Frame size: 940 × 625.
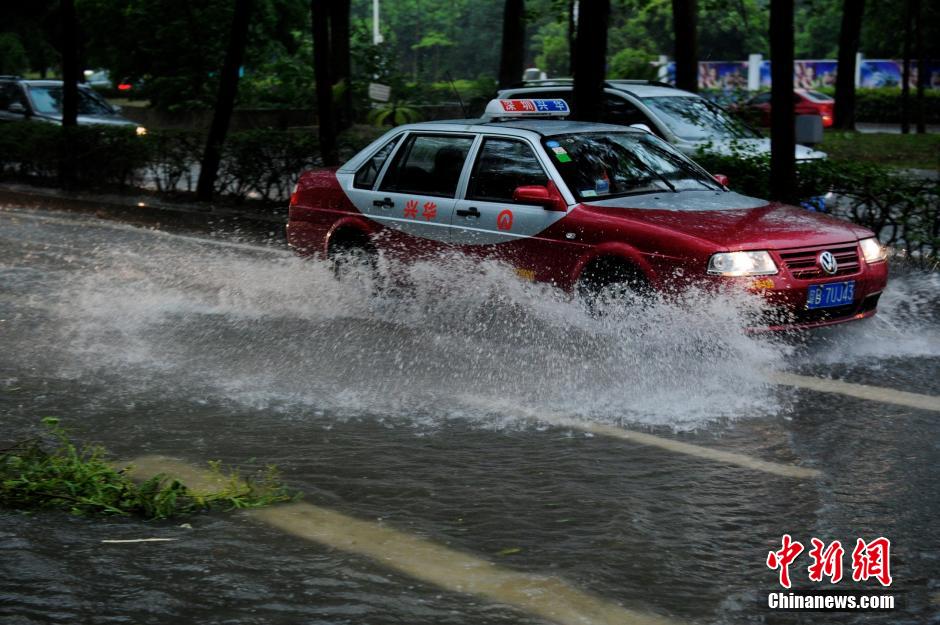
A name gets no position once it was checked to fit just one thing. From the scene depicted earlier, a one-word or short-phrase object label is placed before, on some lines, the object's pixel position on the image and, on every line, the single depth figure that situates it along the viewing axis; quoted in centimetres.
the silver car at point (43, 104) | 2488
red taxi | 795
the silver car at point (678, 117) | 1536
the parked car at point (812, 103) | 3922
